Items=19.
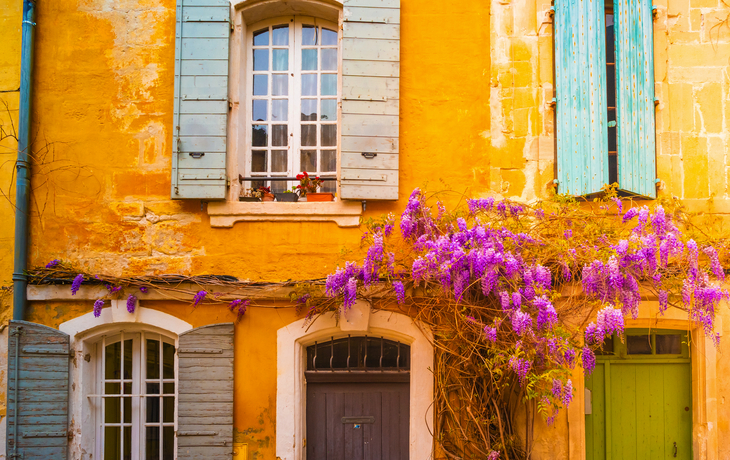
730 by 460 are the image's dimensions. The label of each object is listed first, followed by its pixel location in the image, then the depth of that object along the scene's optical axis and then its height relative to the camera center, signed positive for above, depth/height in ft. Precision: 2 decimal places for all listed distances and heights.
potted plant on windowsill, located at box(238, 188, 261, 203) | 17.10 +1.77
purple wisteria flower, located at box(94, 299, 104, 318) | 16.17 -1.42
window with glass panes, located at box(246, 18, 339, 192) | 17.84 +4.74
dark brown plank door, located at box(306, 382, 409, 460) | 16.58 -4.69
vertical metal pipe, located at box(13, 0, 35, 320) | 16.44 +2.23
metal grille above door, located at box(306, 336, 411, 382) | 16.87 -2.87
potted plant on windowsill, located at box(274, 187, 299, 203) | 16.88 +1.71
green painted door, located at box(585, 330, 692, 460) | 16.76 -4.10
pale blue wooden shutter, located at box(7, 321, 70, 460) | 16.05 -3.77
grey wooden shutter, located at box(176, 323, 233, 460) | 15.97 -3.80
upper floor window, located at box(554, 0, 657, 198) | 16.49 +4.52
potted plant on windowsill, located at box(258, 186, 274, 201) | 17.08 +1.80
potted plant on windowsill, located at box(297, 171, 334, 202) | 16.84 +1.94
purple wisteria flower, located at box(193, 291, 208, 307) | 16.11 -1.13
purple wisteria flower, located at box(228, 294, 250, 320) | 16.24 -1.40
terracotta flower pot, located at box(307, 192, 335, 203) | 16.83 +1.69
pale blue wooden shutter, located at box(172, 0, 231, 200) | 16.52 +4.43
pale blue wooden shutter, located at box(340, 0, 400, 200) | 16.53 +4.47
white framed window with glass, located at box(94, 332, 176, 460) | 16.98 -4.14
